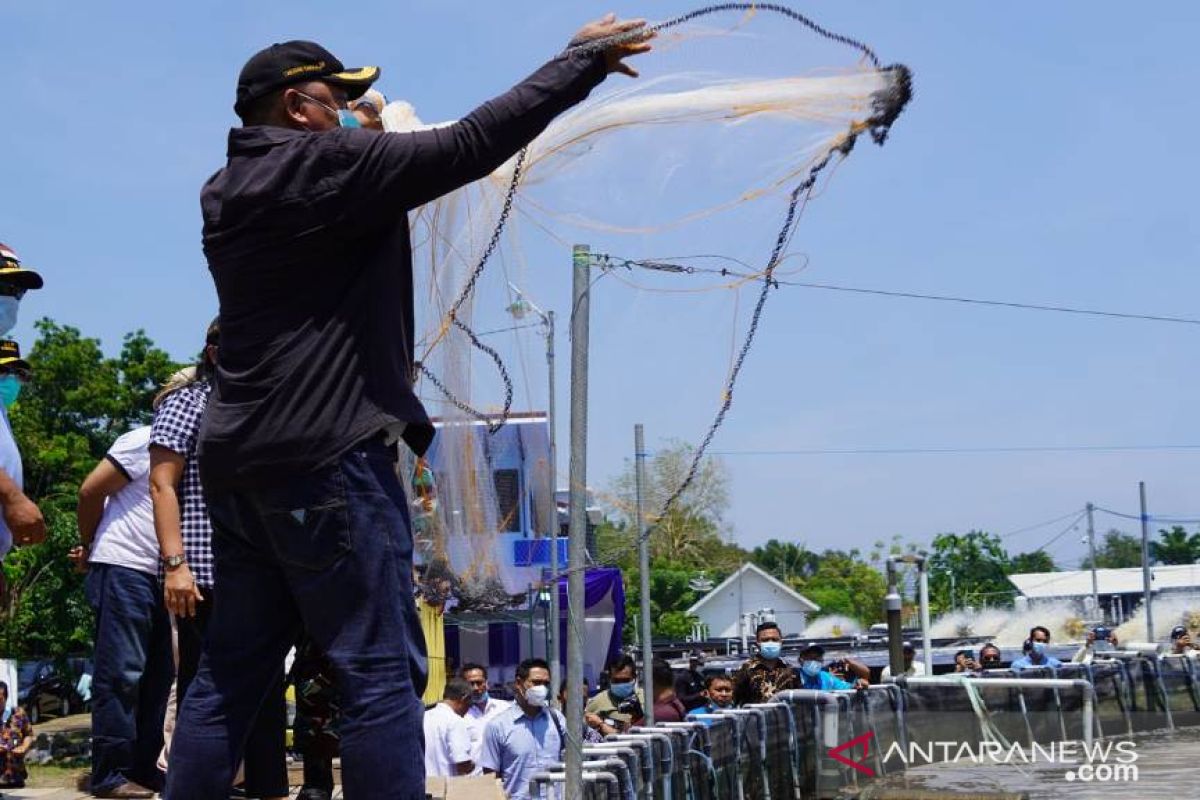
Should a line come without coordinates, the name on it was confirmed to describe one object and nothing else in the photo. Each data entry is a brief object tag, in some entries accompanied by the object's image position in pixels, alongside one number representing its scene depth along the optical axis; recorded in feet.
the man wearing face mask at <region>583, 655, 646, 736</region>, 39.81
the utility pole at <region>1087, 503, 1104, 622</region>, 219.00
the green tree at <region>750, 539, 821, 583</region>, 451.53
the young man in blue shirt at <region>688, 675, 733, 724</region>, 40.75
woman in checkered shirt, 14.99
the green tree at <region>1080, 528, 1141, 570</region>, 484.33
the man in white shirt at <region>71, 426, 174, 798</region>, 18.63
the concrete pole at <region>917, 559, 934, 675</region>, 62.95
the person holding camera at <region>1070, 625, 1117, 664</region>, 62.39
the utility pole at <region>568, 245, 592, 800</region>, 21.71
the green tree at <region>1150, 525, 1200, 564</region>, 450.30
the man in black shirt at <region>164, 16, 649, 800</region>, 10.10
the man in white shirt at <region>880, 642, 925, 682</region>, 68.80
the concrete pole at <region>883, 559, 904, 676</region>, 59.26
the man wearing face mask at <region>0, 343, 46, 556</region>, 15.88
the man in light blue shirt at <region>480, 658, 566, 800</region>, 34.81
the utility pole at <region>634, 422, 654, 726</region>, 23.40
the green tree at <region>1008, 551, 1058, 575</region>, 407.03
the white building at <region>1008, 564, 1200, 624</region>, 288.30
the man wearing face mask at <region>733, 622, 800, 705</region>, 38.65
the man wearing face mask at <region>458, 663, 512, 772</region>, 40.47
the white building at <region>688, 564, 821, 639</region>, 276.82
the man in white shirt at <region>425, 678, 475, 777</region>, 34.83
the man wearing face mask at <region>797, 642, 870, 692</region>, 43.57
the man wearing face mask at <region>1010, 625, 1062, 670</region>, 61.98
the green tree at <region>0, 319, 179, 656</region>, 98.22
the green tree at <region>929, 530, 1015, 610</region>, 349.82
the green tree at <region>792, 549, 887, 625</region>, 340.80
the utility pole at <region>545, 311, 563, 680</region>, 24.49
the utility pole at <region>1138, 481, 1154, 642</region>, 126.21
